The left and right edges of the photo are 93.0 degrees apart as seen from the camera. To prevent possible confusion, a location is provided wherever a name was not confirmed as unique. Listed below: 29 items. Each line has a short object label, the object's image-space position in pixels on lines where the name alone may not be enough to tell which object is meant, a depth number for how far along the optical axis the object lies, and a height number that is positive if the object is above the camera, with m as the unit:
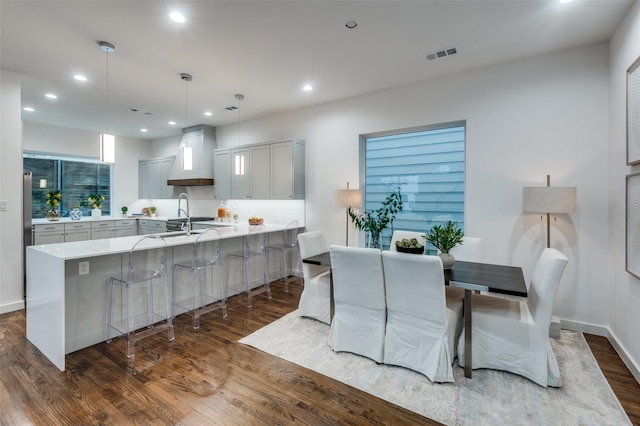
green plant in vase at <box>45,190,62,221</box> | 5.69 +0.09
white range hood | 6.31 +1.04
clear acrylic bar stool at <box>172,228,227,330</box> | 3.59 -0.93
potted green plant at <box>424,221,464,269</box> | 2.69 -0.28
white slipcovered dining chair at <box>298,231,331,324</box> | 3.38 -0.88
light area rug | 1.95 -1.31
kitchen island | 2.54 -0.76
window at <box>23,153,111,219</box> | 6.29 +0.65
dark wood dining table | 2.26 -0.57
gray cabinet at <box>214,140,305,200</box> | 5.12 +0.67
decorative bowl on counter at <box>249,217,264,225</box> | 5.19 -0.20
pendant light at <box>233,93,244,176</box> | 4.70 +0.72
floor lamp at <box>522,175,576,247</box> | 2.88 +0.11
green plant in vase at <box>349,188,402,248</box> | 4.50 -0.14
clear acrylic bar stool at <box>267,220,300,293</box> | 5.07 -0.63
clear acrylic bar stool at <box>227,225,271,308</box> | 4.28 -0.66
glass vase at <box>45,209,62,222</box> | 5.67 -0.14
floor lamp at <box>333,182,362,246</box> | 4.40 +0.18
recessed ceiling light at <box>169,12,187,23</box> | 2.60 +1.67
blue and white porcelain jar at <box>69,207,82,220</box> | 6.16 -0.11
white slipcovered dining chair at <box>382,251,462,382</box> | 2.27 -0.87
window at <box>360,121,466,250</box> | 4.14 +0.55
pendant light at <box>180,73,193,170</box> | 3.90 +0.72
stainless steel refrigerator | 4.01 -0.09
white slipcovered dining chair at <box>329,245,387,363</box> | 2.53 -0.81
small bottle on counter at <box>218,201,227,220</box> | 6.12 -0.08
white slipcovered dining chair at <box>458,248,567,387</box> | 2.23 -0.95
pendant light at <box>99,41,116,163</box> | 3.08 +0.67
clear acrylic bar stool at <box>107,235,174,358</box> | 2.99 -0.93
